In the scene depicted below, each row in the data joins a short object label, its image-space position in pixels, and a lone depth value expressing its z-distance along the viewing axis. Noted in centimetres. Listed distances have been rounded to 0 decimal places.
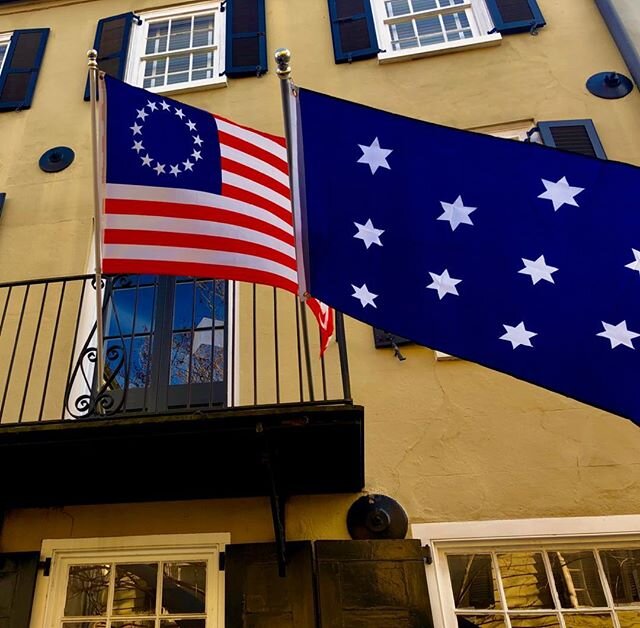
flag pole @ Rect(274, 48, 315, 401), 355
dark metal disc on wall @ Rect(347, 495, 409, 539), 437
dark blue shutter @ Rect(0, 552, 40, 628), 415
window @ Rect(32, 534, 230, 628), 427
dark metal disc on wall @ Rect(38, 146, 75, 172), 688
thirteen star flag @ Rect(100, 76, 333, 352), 376
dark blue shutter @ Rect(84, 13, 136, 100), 780
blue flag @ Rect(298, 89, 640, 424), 287
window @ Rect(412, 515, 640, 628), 406
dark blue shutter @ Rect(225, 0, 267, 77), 745
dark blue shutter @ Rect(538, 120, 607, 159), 610
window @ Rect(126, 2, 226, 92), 791
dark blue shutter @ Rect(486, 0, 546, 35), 722
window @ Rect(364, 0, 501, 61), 759
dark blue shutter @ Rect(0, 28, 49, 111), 766
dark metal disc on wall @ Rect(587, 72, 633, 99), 649
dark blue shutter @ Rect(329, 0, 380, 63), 734
